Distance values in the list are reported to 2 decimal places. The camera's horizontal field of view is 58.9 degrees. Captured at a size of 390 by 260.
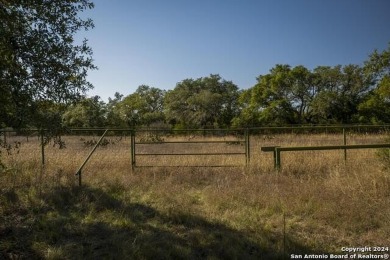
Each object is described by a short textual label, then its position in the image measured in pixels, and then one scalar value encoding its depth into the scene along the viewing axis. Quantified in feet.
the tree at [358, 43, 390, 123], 139.80
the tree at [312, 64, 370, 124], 152.25
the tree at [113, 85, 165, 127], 213.05
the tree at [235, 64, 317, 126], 160.97
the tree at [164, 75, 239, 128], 190.08
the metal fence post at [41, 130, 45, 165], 20.43
